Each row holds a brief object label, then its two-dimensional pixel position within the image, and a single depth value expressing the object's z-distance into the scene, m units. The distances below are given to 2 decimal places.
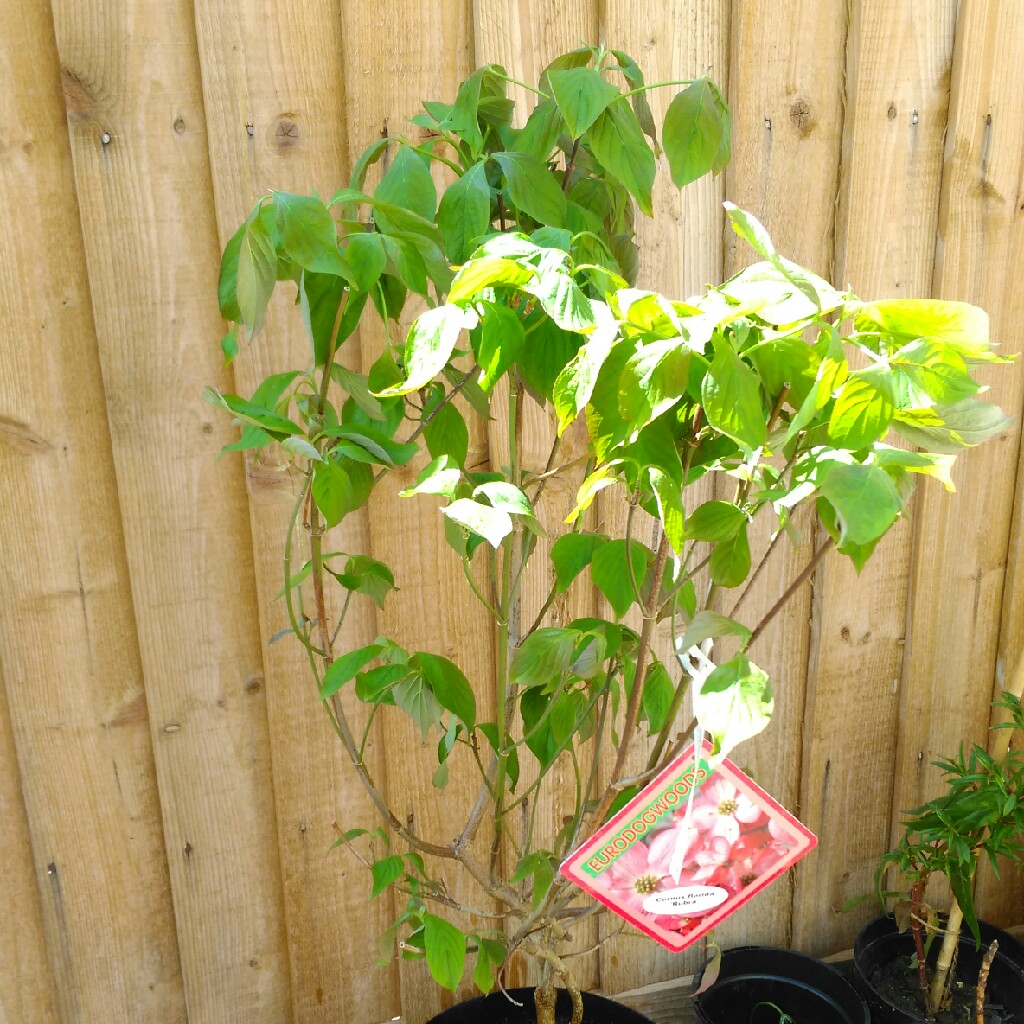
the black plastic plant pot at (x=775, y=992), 1.66
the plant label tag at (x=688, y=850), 0.95
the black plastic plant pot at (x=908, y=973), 1.67
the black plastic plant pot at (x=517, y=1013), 1.45
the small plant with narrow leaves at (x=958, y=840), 1.55
